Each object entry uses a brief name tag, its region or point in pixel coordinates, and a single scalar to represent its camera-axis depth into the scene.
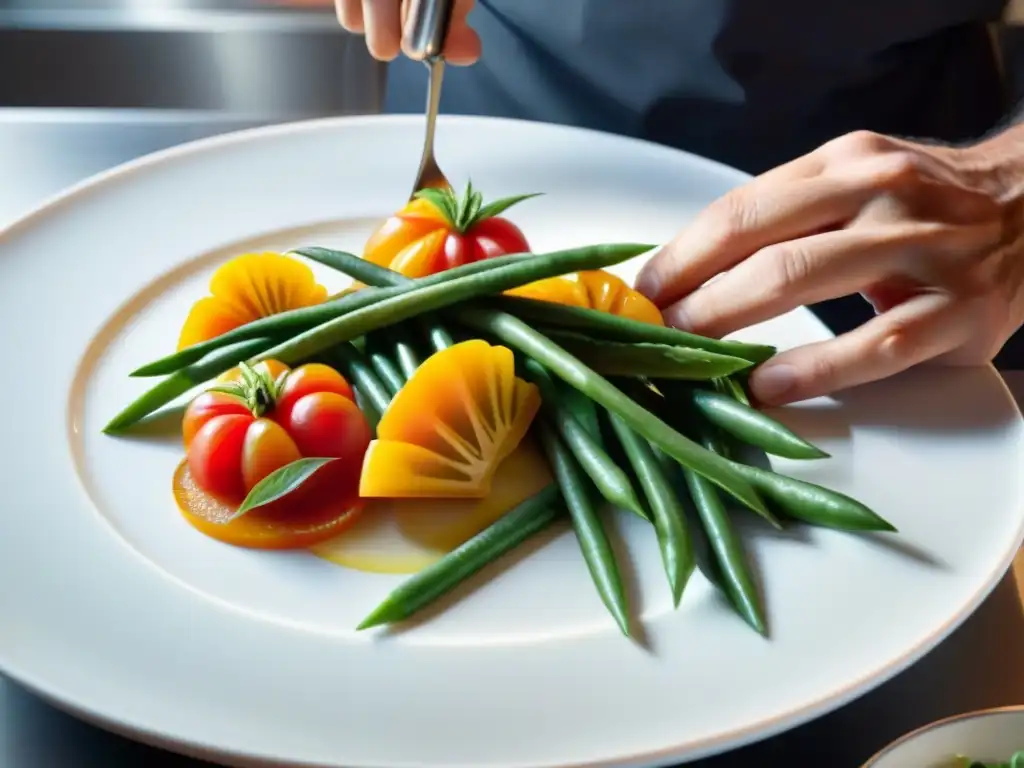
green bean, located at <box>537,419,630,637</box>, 0.45
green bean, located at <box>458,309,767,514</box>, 0.46
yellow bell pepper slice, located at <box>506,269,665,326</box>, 0.52
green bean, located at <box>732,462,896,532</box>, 0.46
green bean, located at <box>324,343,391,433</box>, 0.50
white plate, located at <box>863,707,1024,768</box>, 0.39
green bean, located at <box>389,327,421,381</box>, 0.51
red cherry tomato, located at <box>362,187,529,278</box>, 0.55
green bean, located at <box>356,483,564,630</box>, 0.44
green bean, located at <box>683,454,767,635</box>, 0.45
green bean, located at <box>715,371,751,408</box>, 0.50
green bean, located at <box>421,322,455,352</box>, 0.51
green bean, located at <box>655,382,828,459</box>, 0.48
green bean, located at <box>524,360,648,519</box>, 0.46
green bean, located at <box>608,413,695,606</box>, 0.45
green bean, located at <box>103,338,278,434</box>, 0.50
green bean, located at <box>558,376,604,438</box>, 0.49
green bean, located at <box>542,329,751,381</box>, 0.49
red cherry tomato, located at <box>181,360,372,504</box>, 0.47
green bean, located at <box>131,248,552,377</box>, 0.51
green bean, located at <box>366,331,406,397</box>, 0.50
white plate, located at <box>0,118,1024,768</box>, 0.42
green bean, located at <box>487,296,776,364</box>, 0.51
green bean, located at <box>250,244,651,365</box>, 0.51
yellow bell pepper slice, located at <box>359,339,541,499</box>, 0.47
